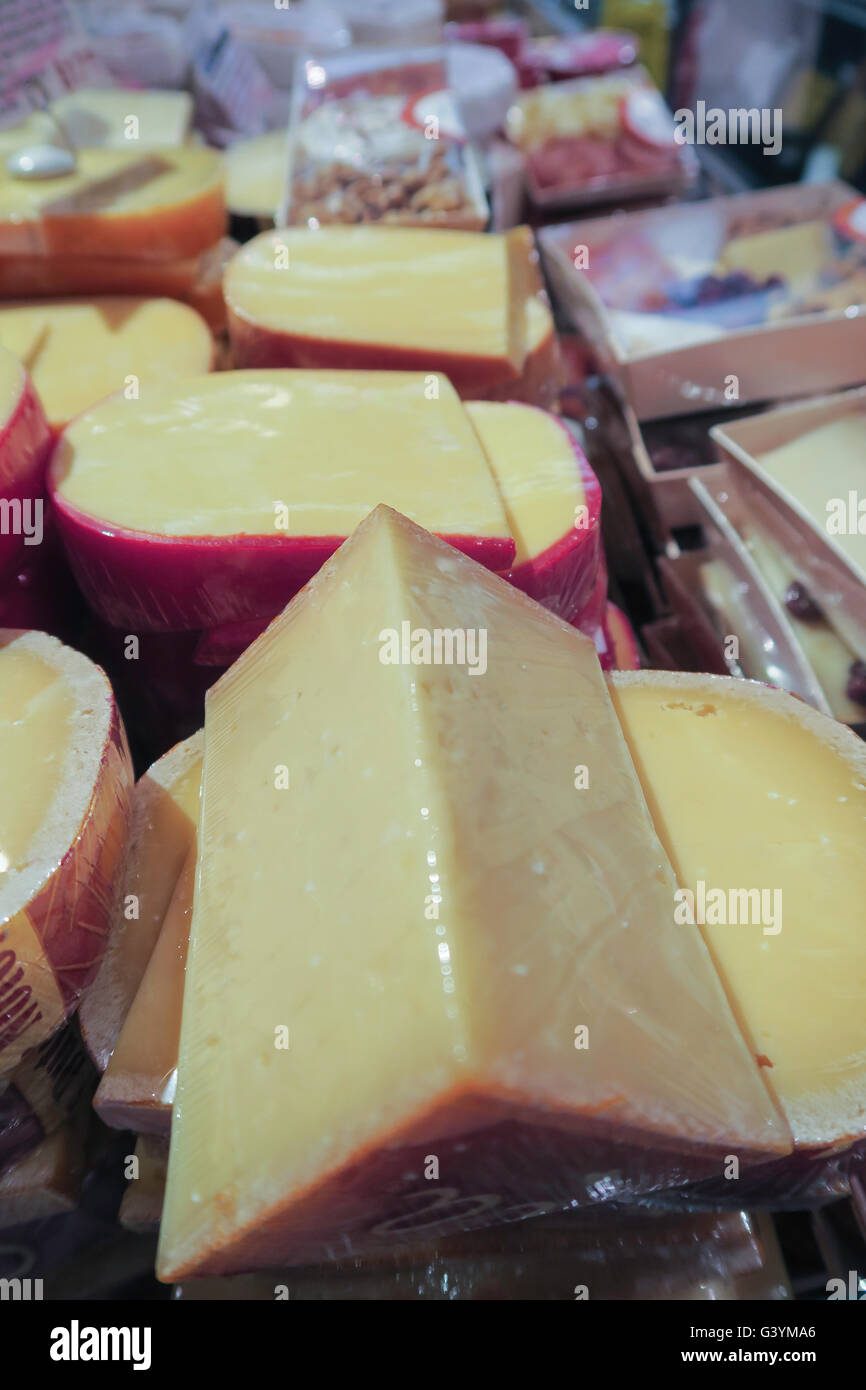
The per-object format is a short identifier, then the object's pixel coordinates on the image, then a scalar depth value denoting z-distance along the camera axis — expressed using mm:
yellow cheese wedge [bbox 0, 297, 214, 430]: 539
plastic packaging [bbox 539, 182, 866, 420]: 637
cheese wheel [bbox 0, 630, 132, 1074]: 362
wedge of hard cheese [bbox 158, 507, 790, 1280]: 272
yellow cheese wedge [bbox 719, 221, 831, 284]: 732
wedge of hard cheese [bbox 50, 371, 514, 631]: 432
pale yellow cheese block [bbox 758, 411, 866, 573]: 542
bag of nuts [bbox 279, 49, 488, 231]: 646
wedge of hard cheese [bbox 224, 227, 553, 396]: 521
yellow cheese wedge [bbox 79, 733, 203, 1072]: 390
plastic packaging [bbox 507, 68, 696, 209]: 829
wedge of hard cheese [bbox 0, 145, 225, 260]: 564
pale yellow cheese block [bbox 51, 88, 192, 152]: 713
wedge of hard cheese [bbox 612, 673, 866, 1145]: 358
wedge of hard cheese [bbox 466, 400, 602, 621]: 451
